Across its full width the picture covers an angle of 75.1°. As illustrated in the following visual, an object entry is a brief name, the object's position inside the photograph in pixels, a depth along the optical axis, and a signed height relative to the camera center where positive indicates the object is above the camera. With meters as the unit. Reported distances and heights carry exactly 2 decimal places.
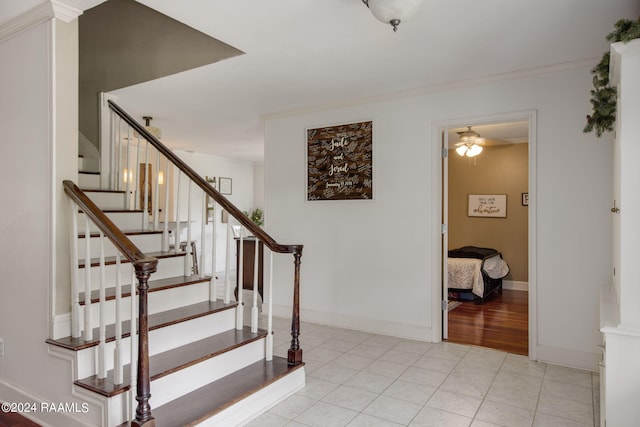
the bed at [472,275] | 5.68 -0.85
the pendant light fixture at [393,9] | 2.12 +1.06
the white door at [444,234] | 4.05 -0.20
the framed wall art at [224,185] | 8.63 +0.60
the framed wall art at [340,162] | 4.33 +0.56
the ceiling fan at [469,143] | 5.54 +0.96
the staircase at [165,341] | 2.09 -0.78
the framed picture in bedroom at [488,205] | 6.82 +0.15
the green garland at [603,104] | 2.35 +0.64
